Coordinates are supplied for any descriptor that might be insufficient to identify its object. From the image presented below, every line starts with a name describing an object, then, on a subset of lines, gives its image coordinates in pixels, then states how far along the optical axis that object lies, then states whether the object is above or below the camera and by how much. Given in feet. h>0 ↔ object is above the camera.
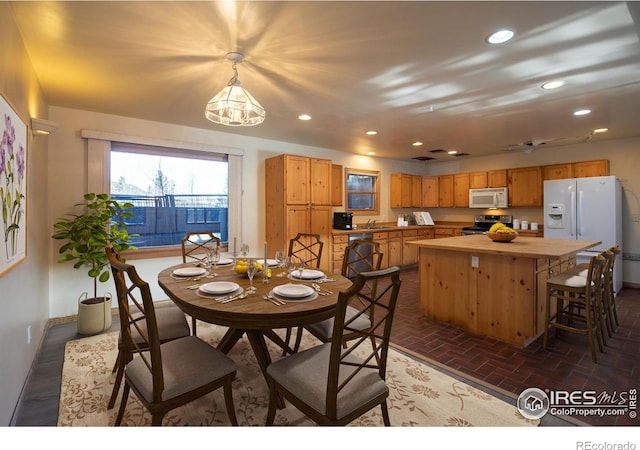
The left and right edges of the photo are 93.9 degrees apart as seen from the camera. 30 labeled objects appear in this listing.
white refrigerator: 14.11 +0.56
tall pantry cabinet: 14.73 +1.22
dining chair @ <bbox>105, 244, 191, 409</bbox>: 5.95 -2.45
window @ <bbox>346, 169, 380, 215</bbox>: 20.15 +2.21
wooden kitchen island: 8.88 -1.93
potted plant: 9.84 -0.75
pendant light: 7.20 +2.94
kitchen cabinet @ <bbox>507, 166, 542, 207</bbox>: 18.29 +2.33
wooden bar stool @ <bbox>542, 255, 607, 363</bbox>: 8.13 -2.12
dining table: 4.97 -1.44
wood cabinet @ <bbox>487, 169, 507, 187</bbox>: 19.68 +3.02
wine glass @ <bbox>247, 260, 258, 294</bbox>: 6.22 -1.05
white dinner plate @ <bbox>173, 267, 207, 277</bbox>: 7.25 -1.22
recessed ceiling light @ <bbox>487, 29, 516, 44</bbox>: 6.44 +4.12
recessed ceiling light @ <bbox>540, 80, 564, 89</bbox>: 8.91 +4.21
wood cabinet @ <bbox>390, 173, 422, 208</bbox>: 22.21 +2.45
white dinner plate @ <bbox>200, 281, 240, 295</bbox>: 5.83 -1.30
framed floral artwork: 5.16 +0.68
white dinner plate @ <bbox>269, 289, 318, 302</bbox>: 5.57 -1.42
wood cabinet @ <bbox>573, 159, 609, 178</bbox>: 16.14 +3.03
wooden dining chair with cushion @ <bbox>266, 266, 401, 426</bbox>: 4.07 -2.46
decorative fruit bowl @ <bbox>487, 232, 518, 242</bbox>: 10.70 -0.50
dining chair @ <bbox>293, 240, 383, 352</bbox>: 6.57 -2.40
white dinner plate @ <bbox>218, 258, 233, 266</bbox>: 8.87 -1.19
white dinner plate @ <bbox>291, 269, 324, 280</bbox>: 7.23 -1.28
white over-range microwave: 19.56 +1.70
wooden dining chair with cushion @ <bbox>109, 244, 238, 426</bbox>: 4.48 -2.45
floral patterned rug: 5.79 -3.81
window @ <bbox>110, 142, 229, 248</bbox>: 12.34 +1.44
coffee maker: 17.98 +0.11
